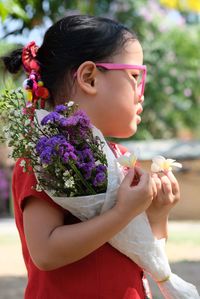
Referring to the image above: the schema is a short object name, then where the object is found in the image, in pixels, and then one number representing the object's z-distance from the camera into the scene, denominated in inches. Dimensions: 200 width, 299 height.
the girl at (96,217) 106.6
